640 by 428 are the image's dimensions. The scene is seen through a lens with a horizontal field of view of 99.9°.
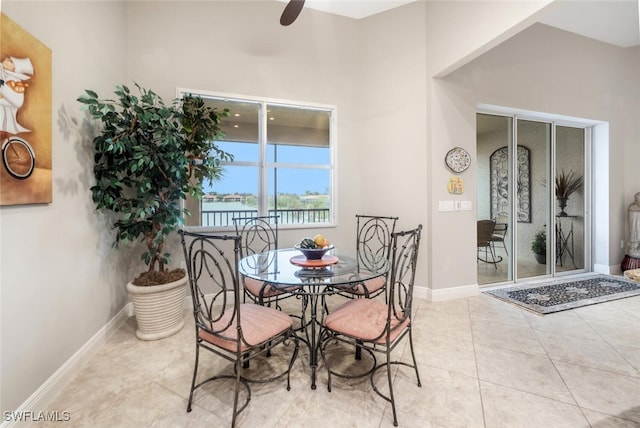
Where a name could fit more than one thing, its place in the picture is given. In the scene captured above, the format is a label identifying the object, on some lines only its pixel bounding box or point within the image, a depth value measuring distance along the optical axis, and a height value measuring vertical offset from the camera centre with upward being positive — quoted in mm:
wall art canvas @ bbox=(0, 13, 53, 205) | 1336 +523
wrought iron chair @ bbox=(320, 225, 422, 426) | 1550 -693
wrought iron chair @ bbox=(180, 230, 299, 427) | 1450 -695
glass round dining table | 1654 -404
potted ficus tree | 2164 +348
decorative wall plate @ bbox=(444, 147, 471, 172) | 3205 +632
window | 3281 +585
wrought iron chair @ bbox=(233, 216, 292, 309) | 3105 -238
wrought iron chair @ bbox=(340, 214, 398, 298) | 3381 -271
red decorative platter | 1909 -364
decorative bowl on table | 1958 -292
